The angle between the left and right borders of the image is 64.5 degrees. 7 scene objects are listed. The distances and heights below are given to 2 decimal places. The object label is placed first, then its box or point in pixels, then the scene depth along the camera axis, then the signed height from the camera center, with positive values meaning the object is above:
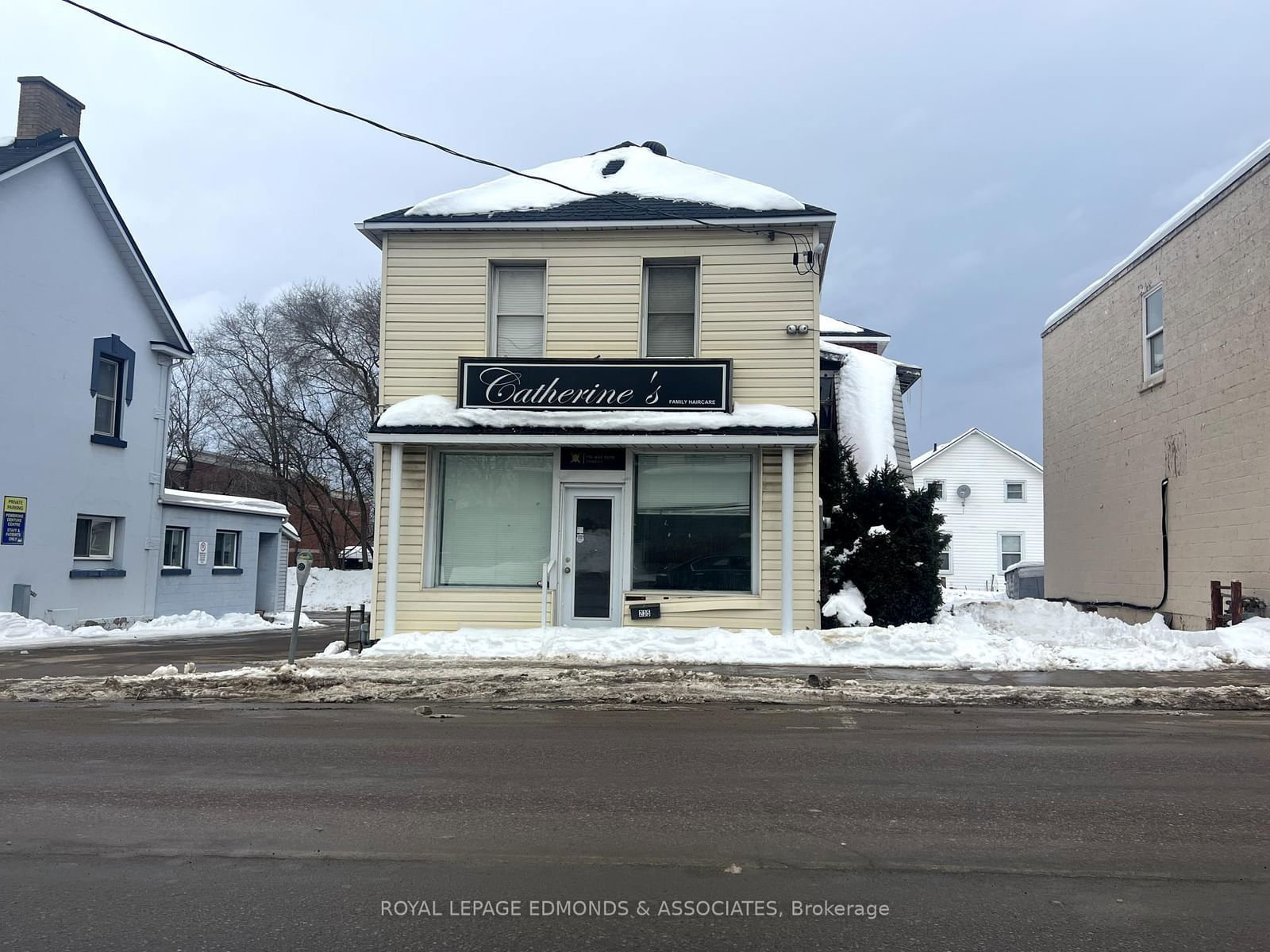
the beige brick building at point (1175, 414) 13.70 +2.77
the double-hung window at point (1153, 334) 16.69 +4.19
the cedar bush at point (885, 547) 15.15 +0.50
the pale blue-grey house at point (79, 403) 18.95 +3.27
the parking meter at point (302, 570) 11.70 -0.03
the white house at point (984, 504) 43.31 +3.40
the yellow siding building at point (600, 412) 14.16 +2.27
